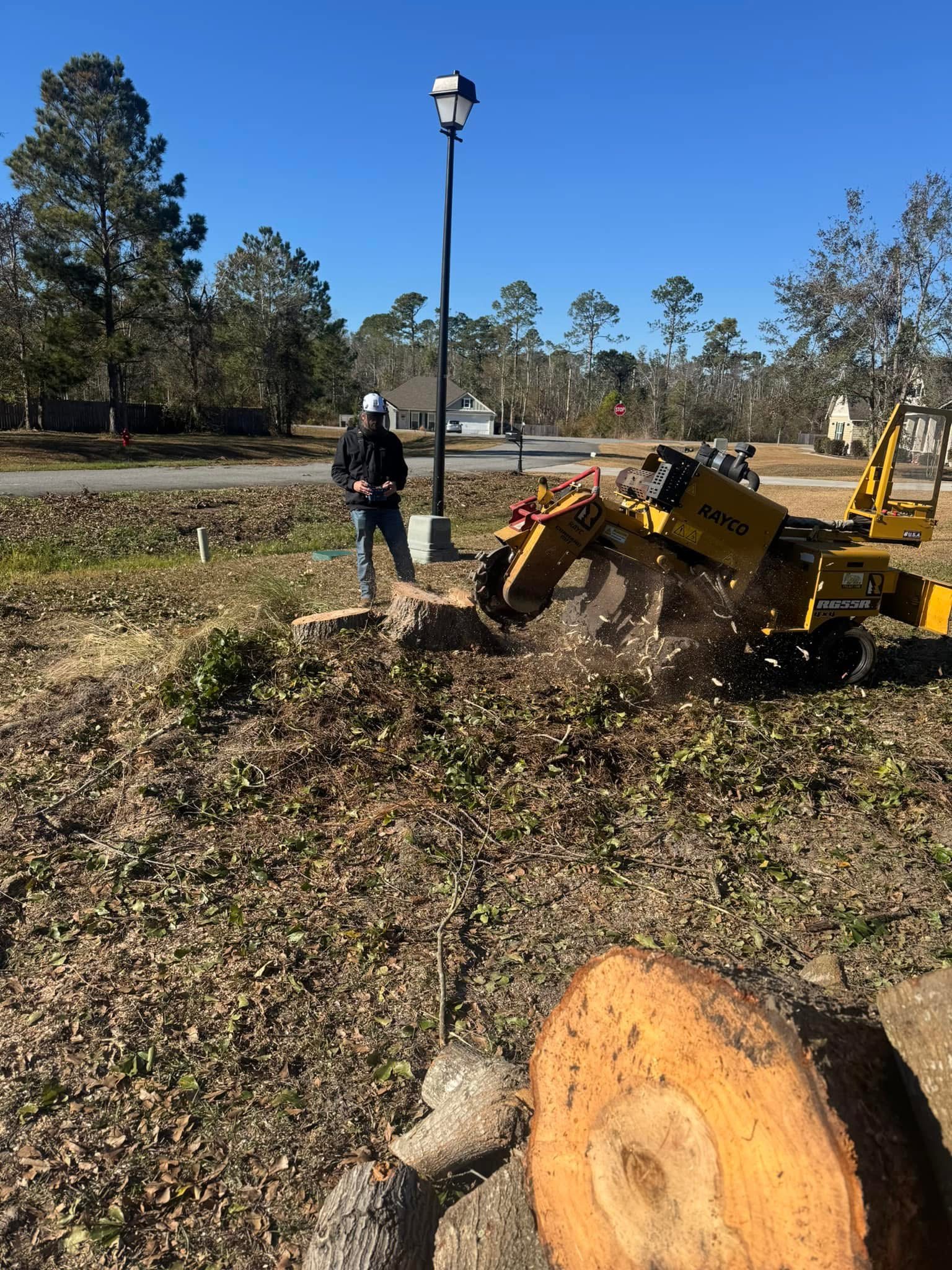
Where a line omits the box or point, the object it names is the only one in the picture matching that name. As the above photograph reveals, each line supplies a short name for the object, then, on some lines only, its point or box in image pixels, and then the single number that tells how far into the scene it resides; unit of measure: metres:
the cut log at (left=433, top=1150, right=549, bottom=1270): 2.30
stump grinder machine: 6.05
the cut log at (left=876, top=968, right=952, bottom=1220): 1.84
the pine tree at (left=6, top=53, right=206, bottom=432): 35.75
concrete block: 11.96
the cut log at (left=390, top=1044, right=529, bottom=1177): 2.66
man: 7.94
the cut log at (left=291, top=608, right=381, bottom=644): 6.55
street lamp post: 10.66
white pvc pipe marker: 11.59
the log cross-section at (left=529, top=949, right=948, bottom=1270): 1.73
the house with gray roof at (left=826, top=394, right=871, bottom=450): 34.88
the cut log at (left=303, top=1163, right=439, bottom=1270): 2.33
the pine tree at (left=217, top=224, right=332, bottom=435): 49.84
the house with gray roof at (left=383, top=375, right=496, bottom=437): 72.56
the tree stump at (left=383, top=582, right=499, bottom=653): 6.59
